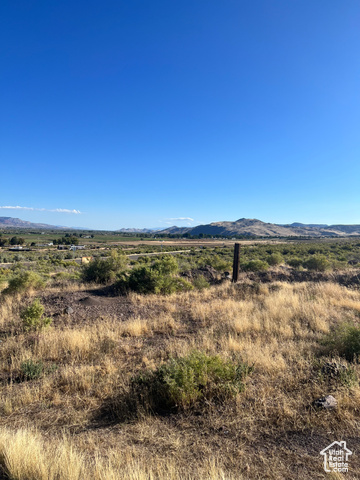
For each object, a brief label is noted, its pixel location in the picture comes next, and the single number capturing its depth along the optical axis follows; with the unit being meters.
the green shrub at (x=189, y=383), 3.52
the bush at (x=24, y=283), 10.71
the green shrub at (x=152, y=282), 11.32
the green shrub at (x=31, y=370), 4.50
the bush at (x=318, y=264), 19.95
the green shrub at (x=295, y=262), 23.24
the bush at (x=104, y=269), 13.40
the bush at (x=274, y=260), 24.41
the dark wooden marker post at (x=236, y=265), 13.53
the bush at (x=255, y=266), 18.66
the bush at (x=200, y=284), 12.50
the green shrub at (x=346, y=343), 4.80
